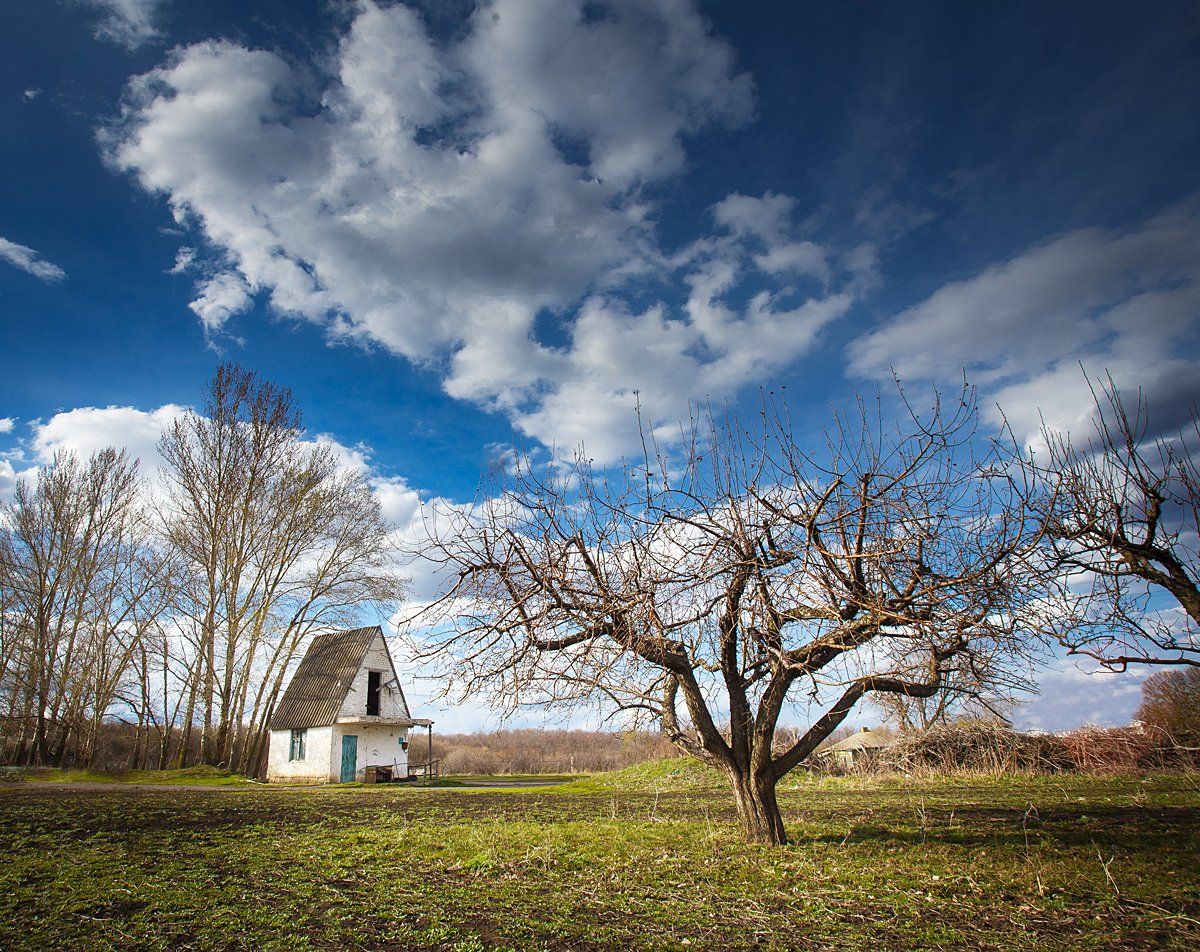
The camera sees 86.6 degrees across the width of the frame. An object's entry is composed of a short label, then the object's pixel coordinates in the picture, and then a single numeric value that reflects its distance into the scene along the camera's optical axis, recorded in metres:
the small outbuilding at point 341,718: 26.19
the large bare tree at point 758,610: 6.18
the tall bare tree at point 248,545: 24.08
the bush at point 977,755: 18.09
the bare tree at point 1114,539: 5.43
